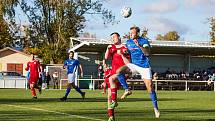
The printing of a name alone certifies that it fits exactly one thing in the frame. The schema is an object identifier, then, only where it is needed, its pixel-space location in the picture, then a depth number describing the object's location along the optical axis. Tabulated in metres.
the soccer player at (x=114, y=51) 13.24
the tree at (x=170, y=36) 141.75
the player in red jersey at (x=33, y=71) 26.11
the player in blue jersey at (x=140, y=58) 13.72
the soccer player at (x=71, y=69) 23.95
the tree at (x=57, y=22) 66.50
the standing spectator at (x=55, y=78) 52.28
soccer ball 22.74
